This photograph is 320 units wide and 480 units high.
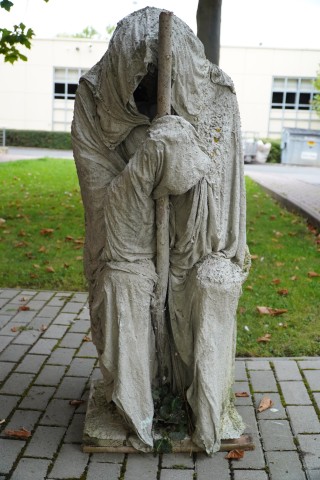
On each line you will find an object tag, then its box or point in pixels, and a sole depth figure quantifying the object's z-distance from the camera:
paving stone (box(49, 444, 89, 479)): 3.21
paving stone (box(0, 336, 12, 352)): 4.87
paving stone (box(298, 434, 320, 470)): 3.33
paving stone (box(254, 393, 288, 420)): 3.83
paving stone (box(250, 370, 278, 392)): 4.21
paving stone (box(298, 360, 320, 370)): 4.55
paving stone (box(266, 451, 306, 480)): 3.22
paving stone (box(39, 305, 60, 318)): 5.62
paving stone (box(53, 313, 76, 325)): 5.46
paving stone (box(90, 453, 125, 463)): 3.30
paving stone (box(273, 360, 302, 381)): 4.39
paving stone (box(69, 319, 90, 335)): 5.25
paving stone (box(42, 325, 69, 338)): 5.14
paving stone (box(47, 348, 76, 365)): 4.61
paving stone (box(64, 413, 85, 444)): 3.54
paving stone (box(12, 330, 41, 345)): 4.98
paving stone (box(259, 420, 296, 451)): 3.50
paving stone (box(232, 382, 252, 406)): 4.03
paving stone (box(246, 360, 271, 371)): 4.55
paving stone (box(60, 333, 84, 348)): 4.94
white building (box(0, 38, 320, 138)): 32.50
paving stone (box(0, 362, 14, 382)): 4.34
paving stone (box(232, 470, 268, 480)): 3.20
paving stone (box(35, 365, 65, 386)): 4.27
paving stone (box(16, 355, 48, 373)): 4.46
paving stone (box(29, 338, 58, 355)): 4.80
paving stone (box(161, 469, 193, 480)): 3.18
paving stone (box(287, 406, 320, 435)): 3.69
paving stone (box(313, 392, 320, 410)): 4.01
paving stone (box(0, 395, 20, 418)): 3.83
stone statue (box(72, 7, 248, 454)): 2.96
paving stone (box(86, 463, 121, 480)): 3.18
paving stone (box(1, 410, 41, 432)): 3.67
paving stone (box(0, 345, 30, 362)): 4.65
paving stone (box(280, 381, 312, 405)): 4.03
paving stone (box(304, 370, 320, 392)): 4.24
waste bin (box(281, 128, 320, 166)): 27.08
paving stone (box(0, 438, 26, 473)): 3.26
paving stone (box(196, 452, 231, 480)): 3.20
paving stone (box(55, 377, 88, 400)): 4.08
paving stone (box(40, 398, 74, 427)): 3.73
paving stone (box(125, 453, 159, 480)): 3.19
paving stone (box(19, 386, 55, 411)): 3.93
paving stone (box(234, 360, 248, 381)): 4.39
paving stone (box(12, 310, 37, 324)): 5.50
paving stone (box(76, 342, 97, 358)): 4.74
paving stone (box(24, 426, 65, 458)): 3.39
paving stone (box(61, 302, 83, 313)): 5.74
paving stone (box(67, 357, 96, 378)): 4.41
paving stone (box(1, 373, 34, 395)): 4.13
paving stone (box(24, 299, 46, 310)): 5.84
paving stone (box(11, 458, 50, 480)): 3.18
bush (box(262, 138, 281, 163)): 27.86
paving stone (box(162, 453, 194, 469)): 3.28
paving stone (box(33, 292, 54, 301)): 6.11
